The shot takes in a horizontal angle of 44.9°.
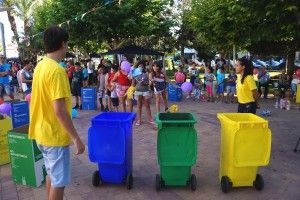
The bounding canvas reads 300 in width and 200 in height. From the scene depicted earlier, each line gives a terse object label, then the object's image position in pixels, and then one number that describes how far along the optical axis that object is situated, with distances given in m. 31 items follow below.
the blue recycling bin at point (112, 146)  4.70
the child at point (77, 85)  12.63
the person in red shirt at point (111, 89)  10.44
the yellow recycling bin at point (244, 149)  4.52
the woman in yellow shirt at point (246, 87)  6.09
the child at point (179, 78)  15.84
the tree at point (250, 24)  11.65
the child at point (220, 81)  14.77
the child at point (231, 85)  13.90
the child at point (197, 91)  15.45
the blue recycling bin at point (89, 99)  12.47
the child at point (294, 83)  14.47
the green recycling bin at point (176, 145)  4.67
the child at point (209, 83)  14.68
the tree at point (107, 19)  21.41
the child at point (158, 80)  9.79
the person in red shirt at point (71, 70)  13.98
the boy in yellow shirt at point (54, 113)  3.12
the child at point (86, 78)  17.29
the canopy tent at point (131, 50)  19.14
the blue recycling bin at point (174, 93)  14.86
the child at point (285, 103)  12.33
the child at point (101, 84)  12.19
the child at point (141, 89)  9.27
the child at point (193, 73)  17.25
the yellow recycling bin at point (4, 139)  6.07
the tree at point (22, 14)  39.84
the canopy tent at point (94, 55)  30.06
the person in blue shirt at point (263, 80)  15.06
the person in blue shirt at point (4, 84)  12.13
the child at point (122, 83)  9.77
